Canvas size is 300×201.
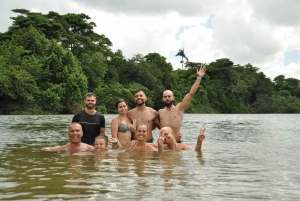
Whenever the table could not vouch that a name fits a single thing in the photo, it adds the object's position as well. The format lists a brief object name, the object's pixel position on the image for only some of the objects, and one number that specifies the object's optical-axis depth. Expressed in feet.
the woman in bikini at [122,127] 29.35
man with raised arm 29.24
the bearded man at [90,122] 28.53
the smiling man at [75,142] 25.39
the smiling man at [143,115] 29.22
